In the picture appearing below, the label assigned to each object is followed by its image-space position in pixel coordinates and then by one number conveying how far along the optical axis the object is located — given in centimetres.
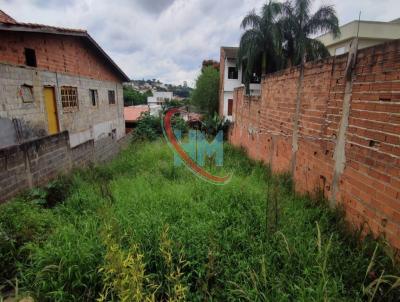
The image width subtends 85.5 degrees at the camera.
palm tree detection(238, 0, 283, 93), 1437
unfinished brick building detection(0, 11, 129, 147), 517
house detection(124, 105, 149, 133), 1717
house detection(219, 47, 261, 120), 1833
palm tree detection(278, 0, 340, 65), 1480
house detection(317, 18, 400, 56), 1744
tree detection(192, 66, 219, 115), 2069
